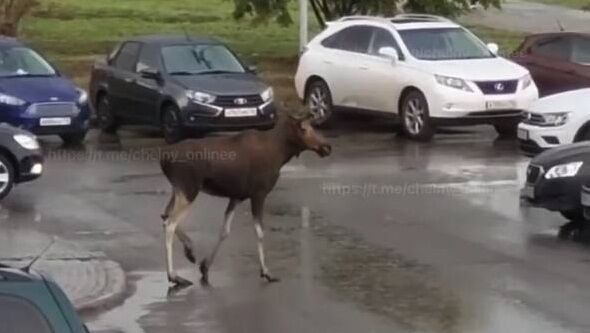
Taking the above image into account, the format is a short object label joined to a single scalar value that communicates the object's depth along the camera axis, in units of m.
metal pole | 29.72
